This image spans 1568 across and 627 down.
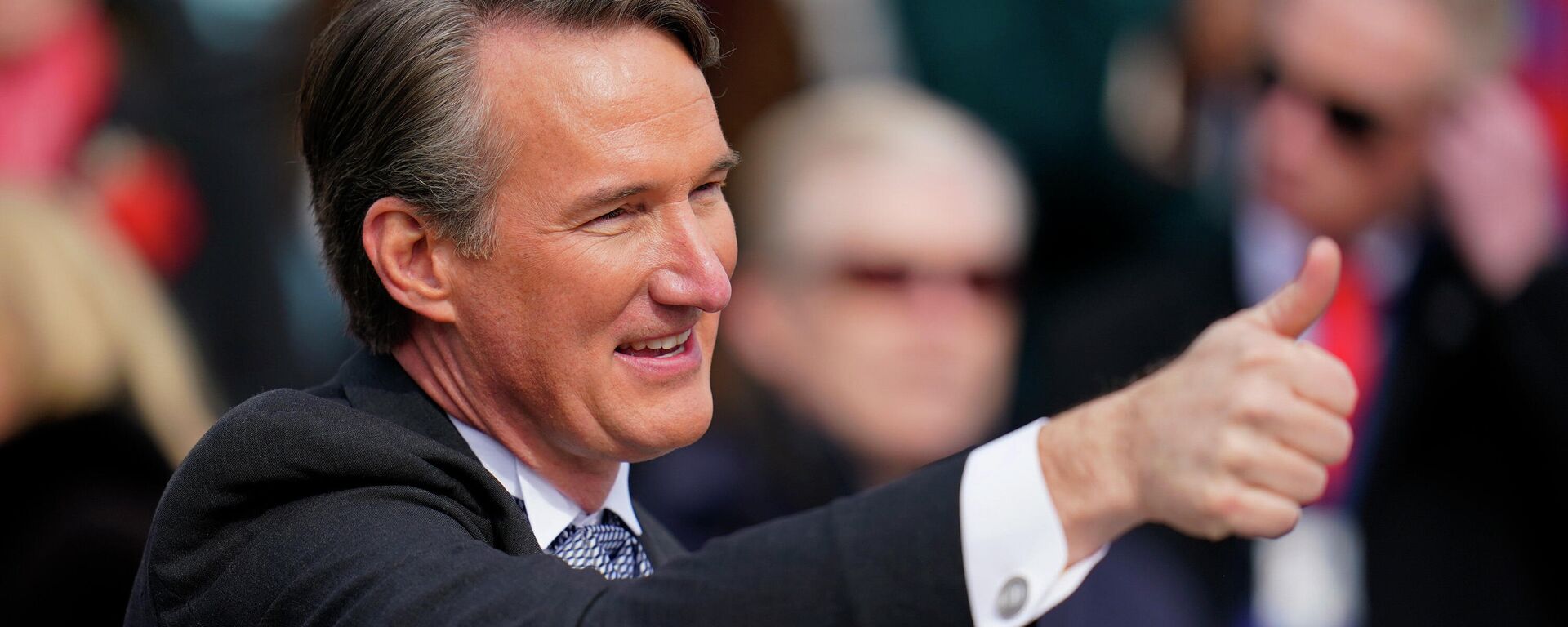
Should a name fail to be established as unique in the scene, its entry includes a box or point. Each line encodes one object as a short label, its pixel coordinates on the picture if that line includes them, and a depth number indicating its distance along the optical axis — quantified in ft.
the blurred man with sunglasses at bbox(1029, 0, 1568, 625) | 27.63
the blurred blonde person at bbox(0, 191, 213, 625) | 30.53
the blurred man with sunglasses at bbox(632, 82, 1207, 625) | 32.73
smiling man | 11.21
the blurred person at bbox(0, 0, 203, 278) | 36.40
